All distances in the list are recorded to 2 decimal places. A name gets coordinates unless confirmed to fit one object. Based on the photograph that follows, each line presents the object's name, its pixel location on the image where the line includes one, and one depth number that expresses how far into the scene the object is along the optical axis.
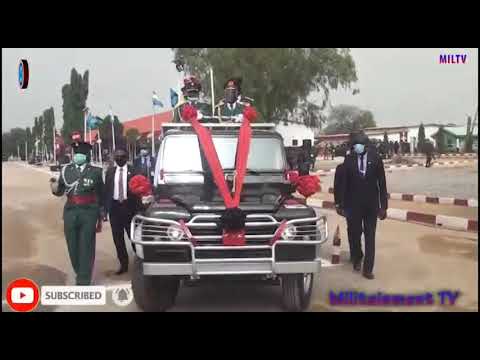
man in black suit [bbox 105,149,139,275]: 6.18
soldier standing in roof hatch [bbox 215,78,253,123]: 5.83
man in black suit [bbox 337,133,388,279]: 6.01
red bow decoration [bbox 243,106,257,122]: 5.01
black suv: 4.32
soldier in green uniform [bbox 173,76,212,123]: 5.94
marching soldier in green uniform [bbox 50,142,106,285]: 5.43
